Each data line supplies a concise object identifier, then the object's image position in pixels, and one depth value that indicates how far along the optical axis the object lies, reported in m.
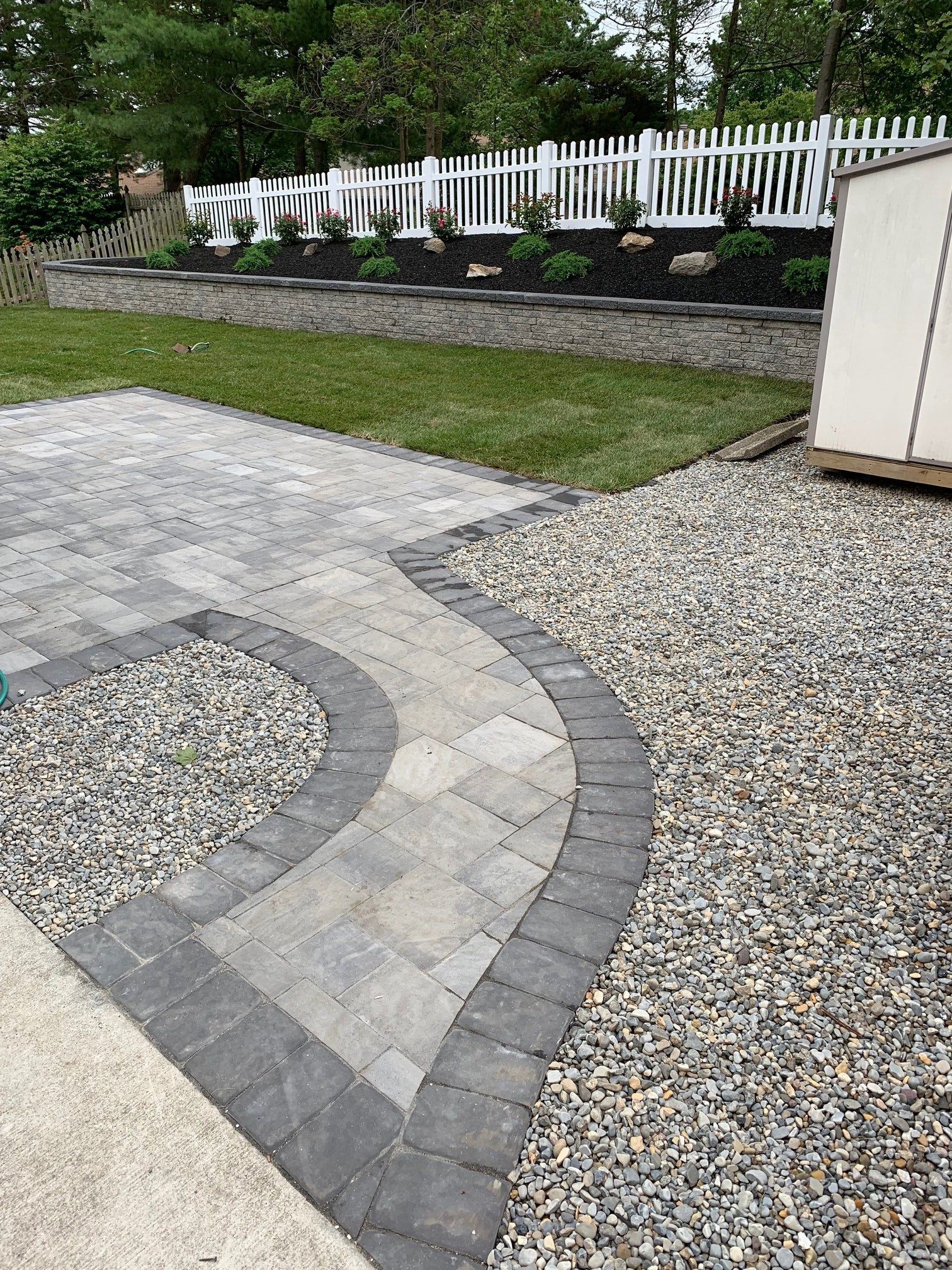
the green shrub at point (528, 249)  13.17
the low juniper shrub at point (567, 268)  12.30
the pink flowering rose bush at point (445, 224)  14.86
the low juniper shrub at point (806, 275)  10.34
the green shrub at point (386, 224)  15.55
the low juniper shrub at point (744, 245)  11.55
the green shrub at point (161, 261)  17.55
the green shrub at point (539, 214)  13.75
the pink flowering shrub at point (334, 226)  16.30
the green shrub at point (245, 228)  17.80
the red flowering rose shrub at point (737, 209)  12.00
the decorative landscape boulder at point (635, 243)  12.59
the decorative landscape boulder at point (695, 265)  11.55
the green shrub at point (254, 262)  16.06
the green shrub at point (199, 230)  18.73
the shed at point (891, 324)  6.02
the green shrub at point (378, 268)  14.17
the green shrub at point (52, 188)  20.34
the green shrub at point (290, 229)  16.92
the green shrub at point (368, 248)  15.05
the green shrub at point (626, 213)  13.02
